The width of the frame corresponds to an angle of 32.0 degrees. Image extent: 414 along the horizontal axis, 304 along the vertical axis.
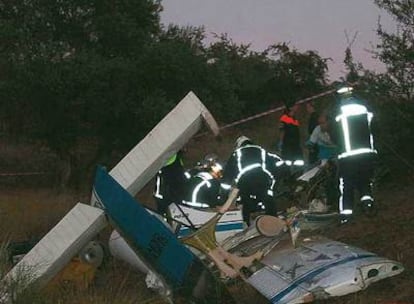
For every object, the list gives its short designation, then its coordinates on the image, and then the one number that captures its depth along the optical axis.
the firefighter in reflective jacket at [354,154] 8.23
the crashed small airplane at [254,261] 5.76
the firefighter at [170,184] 9.88
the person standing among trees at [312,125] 11.91
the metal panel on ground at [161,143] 7.01
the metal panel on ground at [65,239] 6.53
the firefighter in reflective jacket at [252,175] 9.04
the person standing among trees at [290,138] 12.27
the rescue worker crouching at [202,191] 9.54
